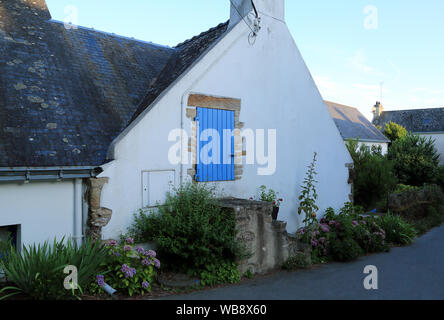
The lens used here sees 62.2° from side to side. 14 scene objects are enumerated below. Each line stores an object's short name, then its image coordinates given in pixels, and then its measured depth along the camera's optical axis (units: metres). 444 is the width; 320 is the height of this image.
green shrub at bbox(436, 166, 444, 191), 18.27
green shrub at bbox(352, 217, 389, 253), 9.28
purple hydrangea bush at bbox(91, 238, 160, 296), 5.60
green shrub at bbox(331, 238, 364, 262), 8.35
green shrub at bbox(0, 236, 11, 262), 5.39
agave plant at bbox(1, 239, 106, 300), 4.89
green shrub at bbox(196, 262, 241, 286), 6.35
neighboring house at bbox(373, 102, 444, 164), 34.75
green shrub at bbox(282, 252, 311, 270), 7.47
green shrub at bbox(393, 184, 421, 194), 15.85
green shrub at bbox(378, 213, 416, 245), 10.30
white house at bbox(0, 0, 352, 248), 6.37
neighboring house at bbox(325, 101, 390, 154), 29.57
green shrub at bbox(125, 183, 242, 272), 6.38
